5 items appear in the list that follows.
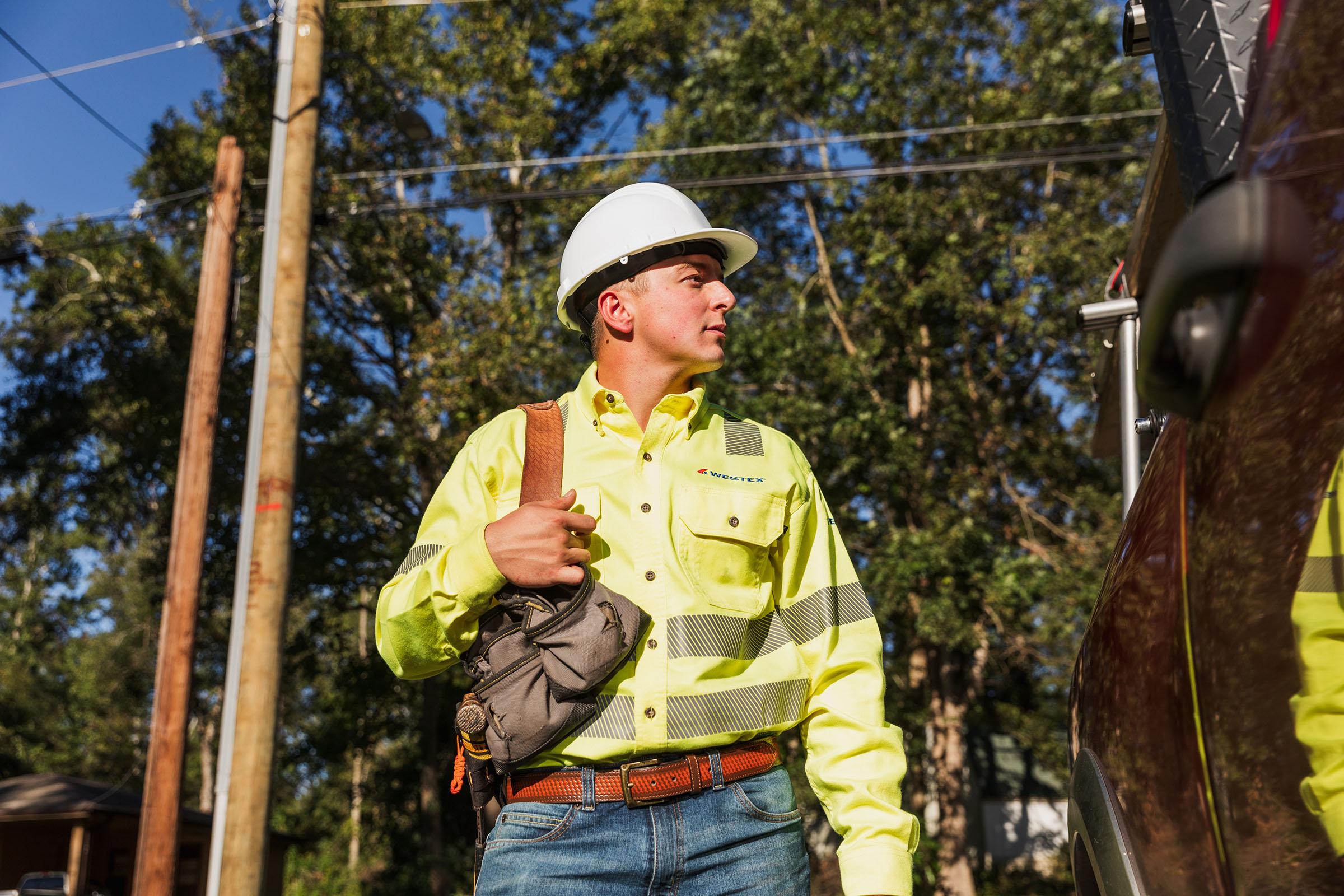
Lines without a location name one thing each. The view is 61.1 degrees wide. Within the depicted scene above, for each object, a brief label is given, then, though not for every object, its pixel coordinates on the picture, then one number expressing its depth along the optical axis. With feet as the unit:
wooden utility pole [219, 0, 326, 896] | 22.26
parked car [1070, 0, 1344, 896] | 3.16
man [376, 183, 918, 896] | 6.57
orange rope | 7.24
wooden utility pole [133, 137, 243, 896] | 25.40
